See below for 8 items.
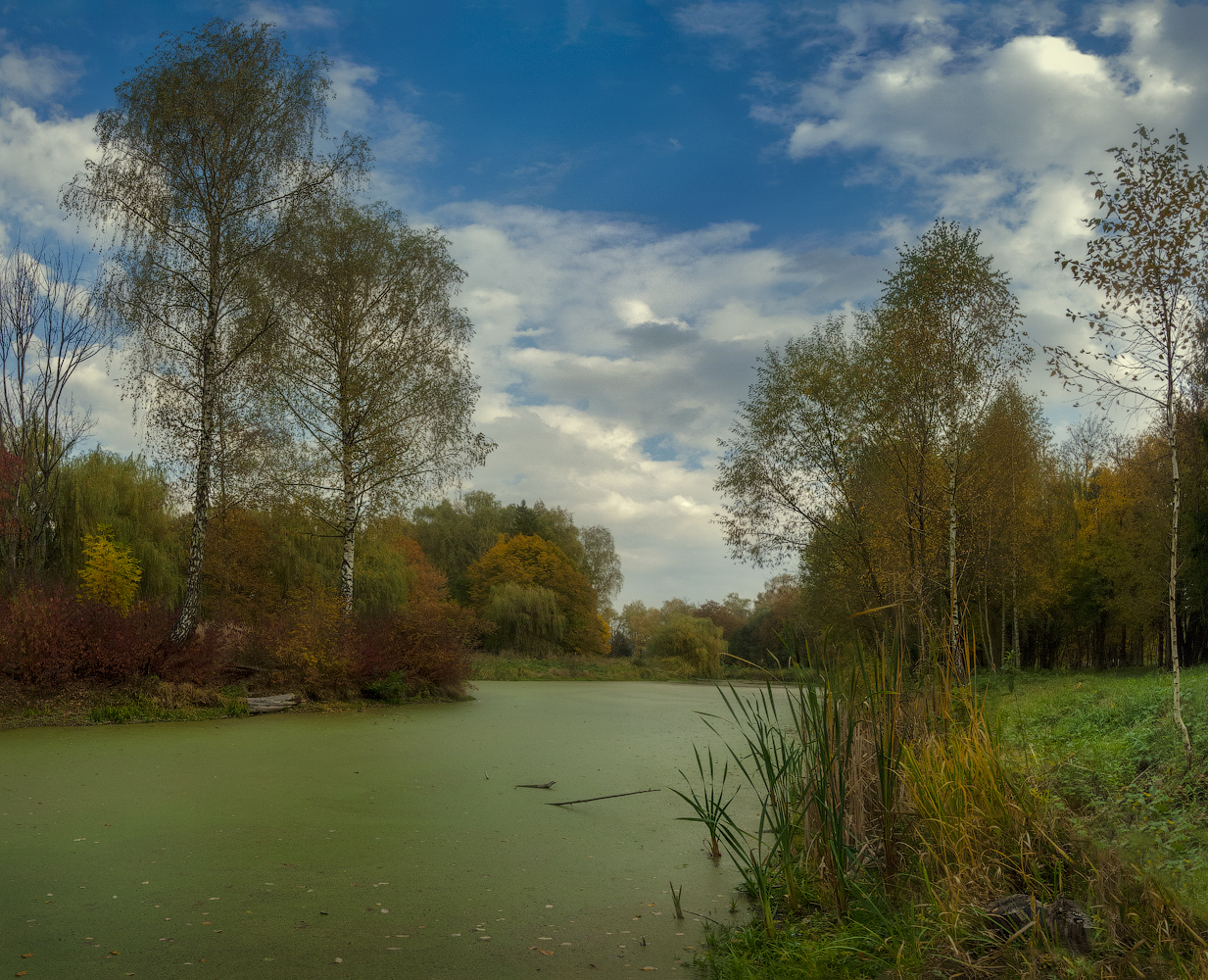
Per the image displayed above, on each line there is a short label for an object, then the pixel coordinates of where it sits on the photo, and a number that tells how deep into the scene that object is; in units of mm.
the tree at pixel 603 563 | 42188
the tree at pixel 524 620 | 27328
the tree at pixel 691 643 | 28594
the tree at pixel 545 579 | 31766
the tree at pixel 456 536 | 37219
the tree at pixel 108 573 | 12570
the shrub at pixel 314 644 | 10992
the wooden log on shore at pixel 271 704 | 10133
